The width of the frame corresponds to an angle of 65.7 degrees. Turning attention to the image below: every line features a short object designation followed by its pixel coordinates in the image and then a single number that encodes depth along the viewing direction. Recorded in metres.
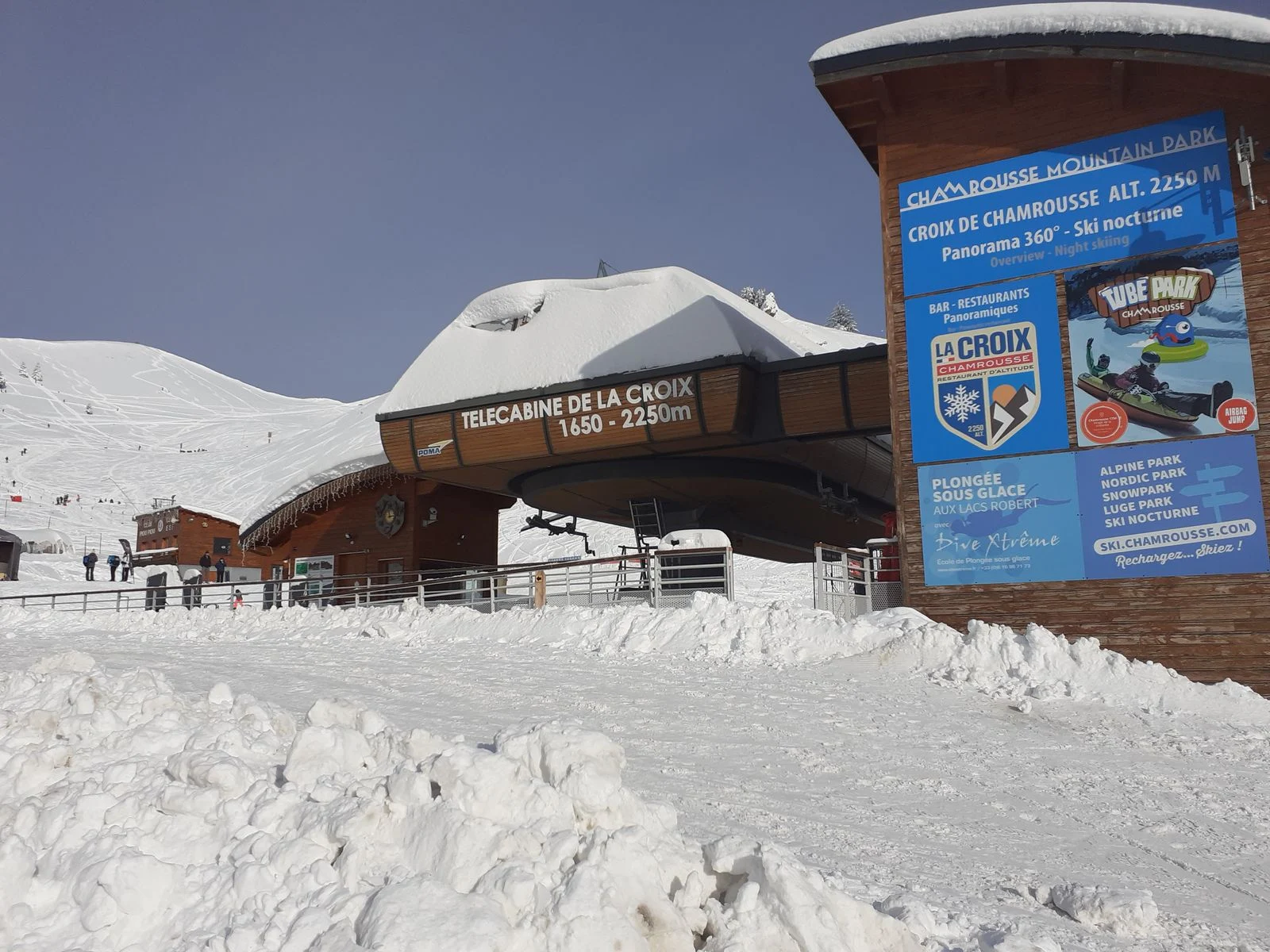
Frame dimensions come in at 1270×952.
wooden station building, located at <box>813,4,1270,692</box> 12.10
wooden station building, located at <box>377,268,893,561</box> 19.25
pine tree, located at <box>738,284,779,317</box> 90.44
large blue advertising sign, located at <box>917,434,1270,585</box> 11.97
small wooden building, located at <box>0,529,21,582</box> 41.25
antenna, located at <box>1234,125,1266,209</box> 12.27
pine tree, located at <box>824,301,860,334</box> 101.06
